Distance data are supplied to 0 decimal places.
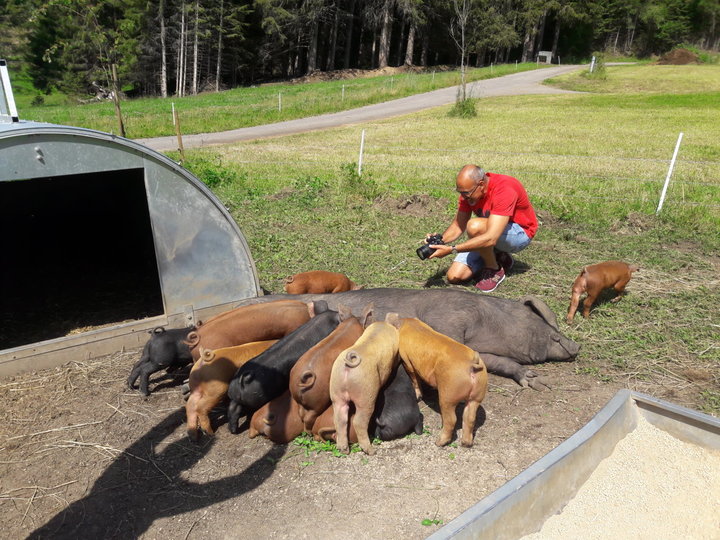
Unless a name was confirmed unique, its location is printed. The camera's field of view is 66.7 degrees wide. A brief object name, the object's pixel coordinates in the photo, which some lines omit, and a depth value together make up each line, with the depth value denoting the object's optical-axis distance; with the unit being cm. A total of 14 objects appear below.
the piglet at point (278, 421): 351
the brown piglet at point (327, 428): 349
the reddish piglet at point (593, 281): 524
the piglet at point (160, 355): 413
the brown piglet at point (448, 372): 335
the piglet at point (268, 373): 351
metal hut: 439
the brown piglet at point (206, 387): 361
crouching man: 571
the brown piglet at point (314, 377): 337
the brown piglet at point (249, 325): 401
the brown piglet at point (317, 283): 544
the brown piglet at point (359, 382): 328
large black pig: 448
